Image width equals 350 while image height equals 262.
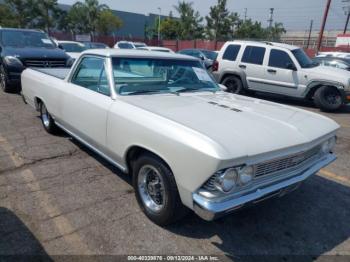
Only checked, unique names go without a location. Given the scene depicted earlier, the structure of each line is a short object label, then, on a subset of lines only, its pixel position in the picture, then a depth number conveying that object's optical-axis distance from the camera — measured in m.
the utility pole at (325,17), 22.29
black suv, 8.63
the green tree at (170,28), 50.62
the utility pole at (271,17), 65.25
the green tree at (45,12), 39.16
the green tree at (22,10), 37.40
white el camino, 2.47
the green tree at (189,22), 46.22
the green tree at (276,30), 63.96
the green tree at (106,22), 47.97
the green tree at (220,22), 42.34
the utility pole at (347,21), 51.62
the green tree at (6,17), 37.00
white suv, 8.98
